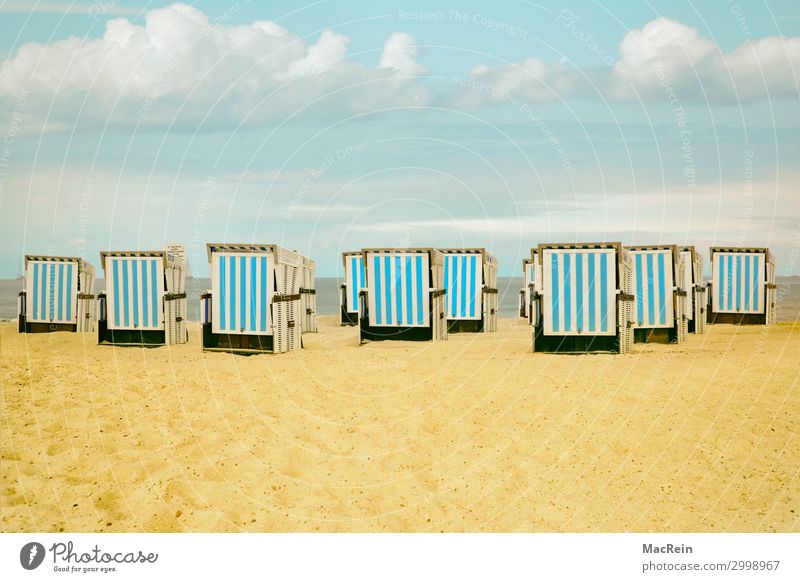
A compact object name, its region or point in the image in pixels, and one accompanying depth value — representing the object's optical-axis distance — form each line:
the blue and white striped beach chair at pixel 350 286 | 25.91
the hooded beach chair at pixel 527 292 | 25.84
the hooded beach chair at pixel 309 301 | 22.55
